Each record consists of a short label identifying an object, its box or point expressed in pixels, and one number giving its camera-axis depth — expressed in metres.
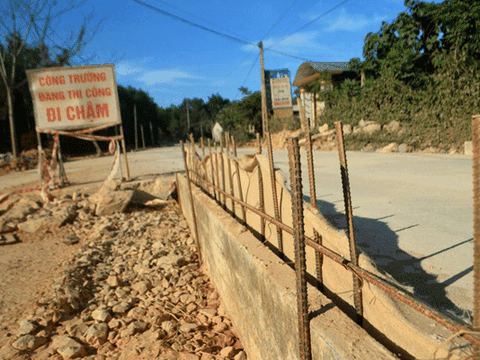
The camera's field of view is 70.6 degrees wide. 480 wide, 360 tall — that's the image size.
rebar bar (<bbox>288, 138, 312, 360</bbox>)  1.45
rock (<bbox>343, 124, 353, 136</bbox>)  15.83
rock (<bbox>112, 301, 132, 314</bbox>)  3.54
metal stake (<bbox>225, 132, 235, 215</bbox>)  3.77
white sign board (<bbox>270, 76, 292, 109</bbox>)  24.61
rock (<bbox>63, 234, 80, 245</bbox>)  5.80
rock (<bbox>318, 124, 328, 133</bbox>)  18.34
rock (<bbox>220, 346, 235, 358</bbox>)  2.60
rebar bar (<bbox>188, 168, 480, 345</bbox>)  1.01
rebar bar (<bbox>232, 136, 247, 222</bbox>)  3.48
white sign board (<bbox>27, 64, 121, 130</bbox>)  8.15
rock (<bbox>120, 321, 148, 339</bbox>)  3.12
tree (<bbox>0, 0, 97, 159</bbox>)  17.29
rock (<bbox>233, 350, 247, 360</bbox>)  2.53
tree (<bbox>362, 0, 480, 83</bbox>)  12.38
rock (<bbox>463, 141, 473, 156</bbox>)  9.37
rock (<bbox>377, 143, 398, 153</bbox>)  12.00
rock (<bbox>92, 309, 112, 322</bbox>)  3.38
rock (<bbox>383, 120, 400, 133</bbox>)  13.55
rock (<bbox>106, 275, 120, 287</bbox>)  4.14
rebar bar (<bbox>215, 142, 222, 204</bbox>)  4.23
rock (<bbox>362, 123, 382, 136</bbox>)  14.30
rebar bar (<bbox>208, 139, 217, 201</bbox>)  4.55
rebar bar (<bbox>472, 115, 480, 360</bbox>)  0.86
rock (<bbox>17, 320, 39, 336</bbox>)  3.12
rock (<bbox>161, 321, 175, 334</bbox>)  3.11
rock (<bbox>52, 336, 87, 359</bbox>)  2.87
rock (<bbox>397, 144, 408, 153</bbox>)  11.64
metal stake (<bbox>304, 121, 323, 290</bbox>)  1.91
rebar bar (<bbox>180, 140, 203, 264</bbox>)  4.70
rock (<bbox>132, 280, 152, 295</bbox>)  3.98
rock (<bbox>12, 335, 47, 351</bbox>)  2.95
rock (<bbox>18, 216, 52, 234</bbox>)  6.24
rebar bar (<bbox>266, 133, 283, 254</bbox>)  2.48
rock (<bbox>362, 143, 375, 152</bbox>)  13.02
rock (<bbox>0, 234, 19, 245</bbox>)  5.83
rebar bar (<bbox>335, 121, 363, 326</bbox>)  1.63
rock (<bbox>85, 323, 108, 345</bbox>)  3.09
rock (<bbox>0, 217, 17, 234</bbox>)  6.20
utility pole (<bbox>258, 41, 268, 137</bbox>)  18.73
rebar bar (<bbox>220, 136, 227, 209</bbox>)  4.04
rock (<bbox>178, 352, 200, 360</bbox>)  2.65
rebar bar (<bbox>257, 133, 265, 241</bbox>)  2.81
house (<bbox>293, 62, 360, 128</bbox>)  22.00
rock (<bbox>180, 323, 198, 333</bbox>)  3.09
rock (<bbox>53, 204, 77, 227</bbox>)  6.41
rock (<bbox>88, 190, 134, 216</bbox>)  6.93
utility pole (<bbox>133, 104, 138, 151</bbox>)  38.47
